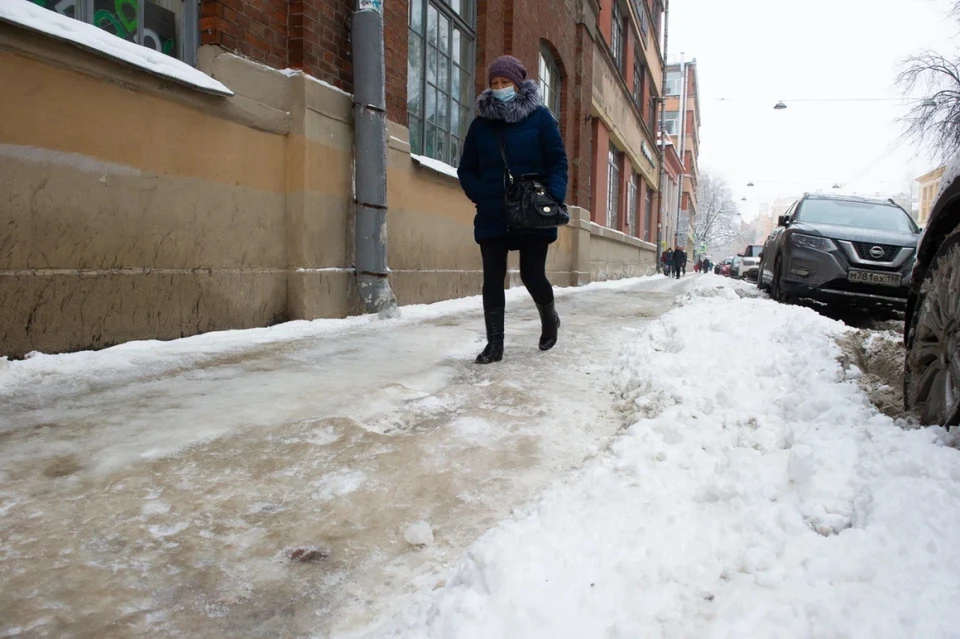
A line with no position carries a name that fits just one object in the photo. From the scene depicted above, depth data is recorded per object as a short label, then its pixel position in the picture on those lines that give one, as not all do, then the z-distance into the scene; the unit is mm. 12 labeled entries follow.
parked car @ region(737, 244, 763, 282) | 27695
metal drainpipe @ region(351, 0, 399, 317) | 5434
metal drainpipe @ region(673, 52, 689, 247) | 44291
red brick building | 4922
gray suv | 7062
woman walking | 3689
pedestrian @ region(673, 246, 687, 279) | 29478
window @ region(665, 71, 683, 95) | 59812
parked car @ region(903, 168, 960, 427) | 2057
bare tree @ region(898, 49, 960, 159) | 19141
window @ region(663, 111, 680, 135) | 60656
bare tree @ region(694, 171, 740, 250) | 78750
